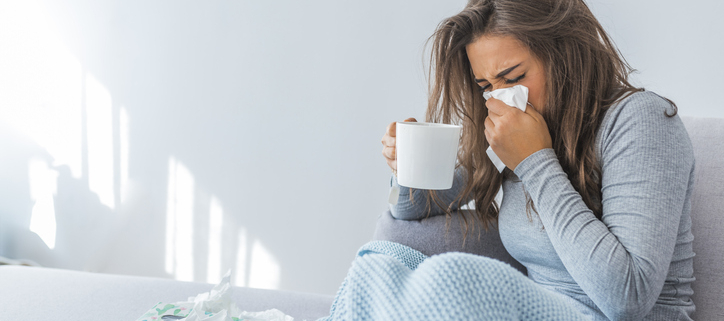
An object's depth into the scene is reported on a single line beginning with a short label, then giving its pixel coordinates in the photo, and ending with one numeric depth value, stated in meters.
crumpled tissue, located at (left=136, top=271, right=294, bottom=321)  0.78
